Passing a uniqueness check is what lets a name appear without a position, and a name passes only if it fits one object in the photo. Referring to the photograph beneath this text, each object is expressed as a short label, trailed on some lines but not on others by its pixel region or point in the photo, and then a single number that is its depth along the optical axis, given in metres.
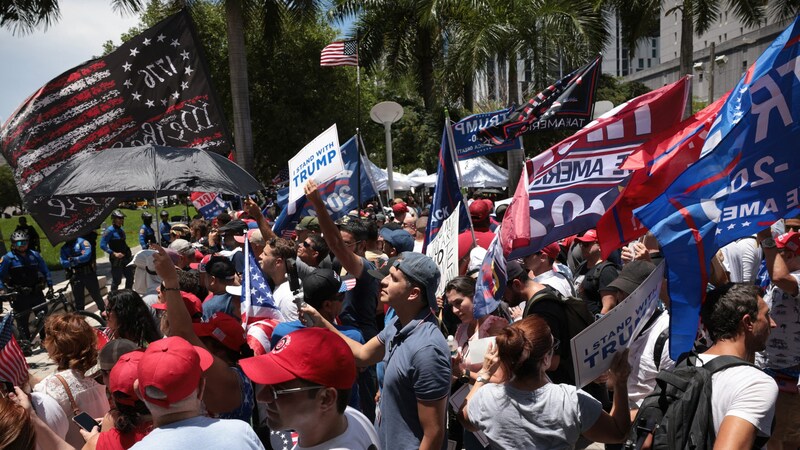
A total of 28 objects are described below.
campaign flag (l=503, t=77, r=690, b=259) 5.48
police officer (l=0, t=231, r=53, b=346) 11.23
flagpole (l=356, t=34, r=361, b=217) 9.58
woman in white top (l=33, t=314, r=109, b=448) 4.17
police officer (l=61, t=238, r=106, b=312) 12.77
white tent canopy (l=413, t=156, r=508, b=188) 24.19
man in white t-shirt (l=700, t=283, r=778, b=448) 2.89
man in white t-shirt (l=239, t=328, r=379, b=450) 2.68
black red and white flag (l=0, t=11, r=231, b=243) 6.17
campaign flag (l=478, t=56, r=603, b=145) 8.71
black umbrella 5.45
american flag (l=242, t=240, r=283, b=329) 5.15
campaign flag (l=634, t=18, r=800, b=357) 3.65
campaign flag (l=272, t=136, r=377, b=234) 10.16
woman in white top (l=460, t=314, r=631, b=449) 3.10
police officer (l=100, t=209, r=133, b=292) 15.11
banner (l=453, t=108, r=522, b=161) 9.49
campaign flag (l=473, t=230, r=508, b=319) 4.35
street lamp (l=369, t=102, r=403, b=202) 12.94
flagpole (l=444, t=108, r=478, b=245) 6.80
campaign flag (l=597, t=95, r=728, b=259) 4.47
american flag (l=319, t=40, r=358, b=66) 20.31
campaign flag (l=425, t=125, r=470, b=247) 6.84
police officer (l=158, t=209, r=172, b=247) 18.73
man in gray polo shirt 3.43
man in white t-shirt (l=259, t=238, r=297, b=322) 6.09
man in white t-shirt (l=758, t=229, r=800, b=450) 4.52
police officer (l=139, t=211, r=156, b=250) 16.66
